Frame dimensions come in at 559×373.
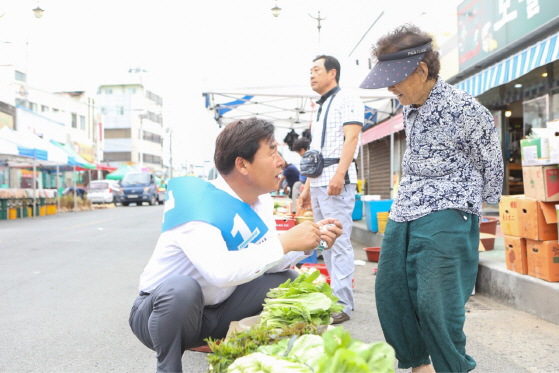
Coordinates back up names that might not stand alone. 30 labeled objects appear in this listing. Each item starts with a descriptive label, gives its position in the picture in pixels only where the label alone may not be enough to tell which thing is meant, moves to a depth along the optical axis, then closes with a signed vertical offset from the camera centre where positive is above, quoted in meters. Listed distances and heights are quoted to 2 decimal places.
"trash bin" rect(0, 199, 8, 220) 18.58 -0.83
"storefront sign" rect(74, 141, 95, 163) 45.72 +3.54
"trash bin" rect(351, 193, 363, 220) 11.91 -0.63
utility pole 51.08 +5.46
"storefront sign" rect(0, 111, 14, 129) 26.03 +3.70
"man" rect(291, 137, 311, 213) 8.13 +0.65
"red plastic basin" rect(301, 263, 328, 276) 4.86 -0.84
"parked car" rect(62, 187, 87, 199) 29.98 -0.33
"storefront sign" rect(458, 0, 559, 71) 8.14 +3.03
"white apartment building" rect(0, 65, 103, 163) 27.86 +6.19
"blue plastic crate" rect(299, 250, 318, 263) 6.42 -1.00
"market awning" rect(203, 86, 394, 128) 9.25 +1.83
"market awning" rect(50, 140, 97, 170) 21.19 +1.11
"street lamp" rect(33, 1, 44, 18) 18.91 +6.89
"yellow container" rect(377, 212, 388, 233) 8.11 -0.59
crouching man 2.10 -0.27
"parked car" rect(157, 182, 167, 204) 35.60 -0.78
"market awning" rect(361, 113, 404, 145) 12.34 +1.63
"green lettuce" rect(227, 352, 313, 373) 1.51 -0.58
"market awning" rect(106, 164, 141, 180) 40.94 +1.21
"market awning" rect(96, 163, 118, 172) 34.71 +1.43
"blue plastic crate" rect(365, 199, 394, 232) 8.76 -0.43
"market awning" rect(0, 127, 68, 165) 16.25 +1.41
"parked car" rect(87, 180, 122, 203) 32.12 -0.48
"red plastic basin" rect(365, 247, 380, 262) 7.04 -1.01
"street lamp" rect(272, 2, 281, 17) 15.21 +5.46
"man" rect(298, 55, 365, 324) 4.03 +0.19
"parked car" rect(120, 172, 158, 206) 30.94 -0.10
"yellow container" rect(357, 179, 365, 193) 13.78 -0.07
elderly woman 2.35 -0.10
